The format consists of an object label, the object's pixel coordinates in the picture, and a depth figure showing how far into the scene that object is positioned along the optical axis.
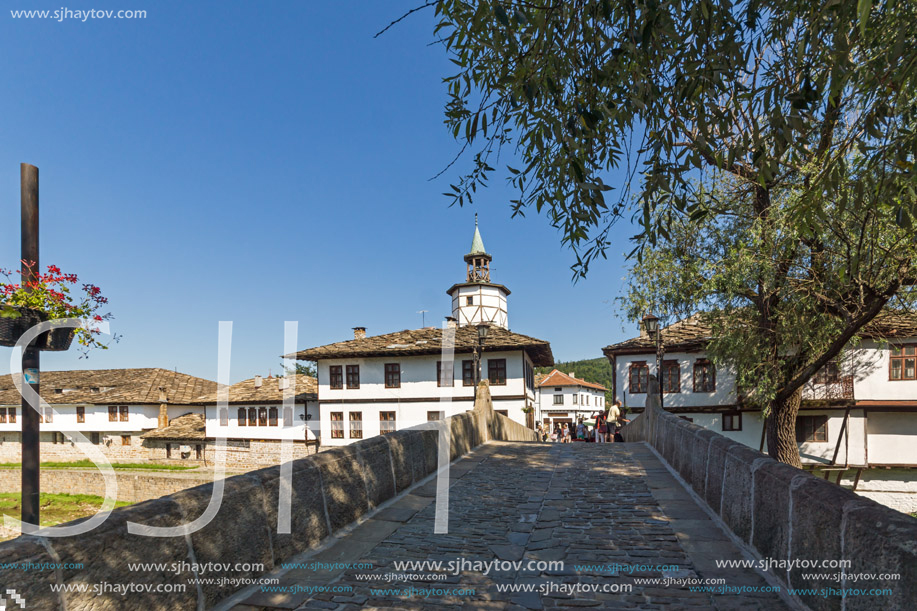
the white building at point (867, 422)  21.91
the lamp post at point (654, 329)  14.37
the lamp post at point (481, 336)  15.70
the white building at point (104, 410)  38.94
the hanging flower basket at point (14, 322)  4.01
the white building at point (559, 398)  70.19
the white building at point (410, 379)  29.28
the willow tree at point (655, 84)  3.47
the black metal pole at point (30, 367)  3.62
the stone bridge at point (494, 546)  2.47
